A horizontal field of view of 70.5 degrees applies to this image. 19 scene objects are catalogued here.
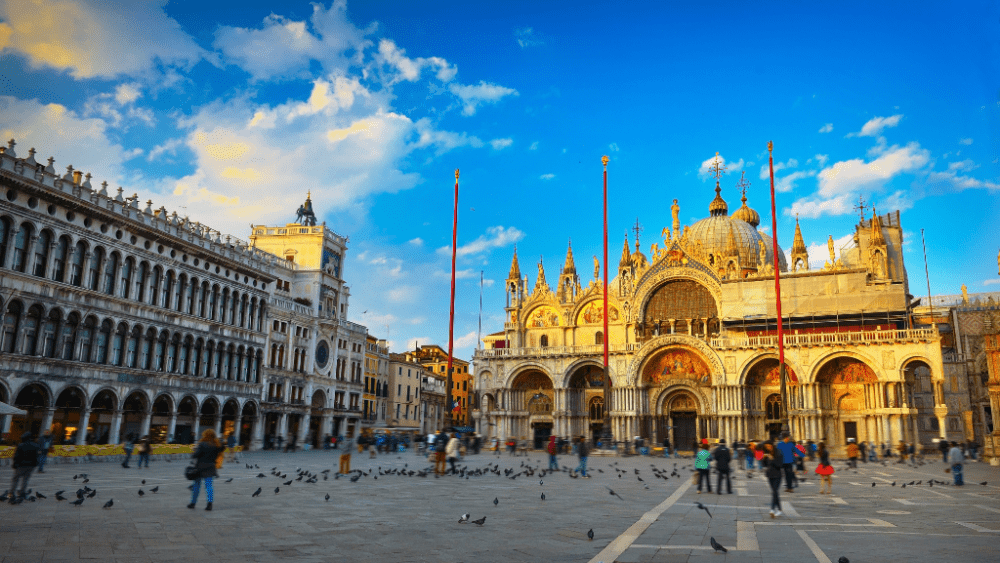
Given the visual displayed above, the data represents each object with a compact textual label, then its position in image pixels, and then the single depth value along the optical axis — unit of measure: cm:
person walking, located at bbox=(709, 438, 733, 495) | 1861
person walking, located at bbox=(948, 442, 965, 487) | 2206
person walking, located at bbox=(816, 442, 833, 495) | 1905
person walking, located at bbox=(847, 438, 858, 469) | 2936
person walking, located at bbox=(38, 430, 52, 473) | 2266
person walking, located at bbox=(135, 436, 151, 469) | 2539
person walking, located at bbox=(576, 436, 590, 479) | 2491
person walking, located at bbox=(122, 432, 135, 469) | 2586
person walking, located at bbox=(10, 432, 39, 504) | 1359
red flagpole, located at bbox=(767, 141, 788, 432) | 4434
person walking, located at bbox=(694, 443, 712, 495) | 1958
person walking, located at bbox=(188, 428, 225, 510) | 1302
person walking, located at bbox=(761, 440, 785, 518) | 1373
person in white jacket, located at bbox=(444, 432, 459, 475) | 2527
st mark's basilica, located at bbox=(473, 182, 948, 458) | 4994
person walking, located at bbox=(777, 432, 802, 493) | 1940
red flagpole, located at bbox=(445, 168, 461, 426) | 4155
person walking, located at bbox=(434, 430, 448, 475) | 2450
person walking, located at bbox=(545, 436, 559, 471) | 2869
